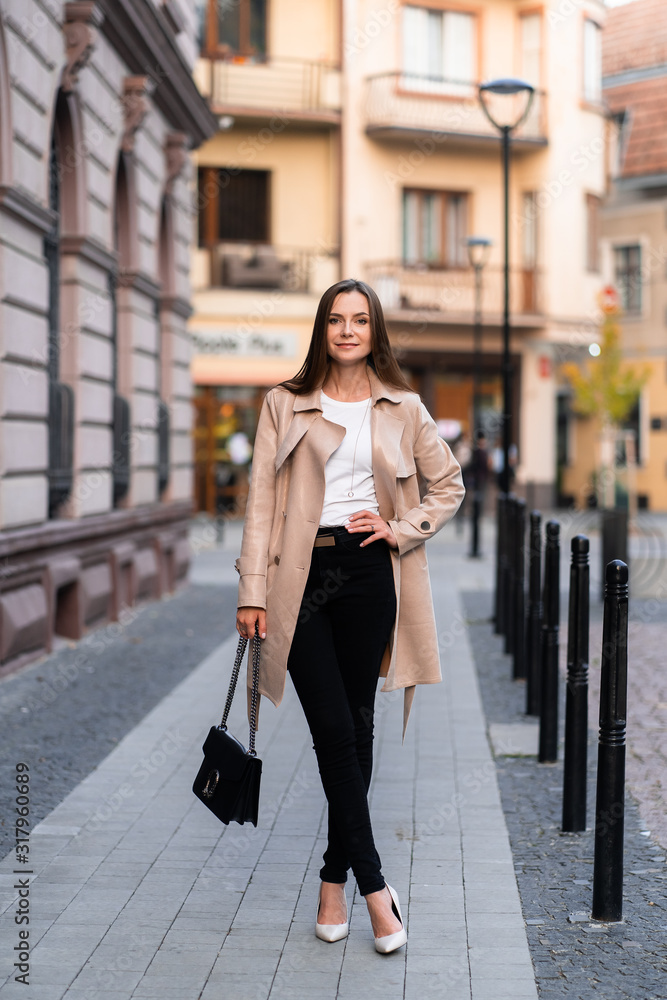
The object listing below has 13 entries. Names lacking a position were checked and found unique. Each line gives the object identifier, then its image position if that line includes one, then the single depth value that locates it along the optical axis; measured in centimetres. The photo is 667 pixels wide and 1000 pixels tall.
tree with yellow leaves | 3044
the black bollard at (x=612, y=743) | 441
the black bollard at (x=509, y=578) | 1021
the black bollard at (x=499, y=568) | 1159
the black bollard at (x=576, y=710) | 544
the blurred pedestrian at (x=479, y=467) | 2744
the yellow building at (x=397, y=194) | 2898
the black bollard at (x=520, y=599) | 934
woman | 417
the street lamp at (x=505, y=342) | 1170
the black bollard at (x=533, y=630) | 795
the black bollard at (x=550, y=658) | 654
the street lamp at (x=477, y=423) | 2048
